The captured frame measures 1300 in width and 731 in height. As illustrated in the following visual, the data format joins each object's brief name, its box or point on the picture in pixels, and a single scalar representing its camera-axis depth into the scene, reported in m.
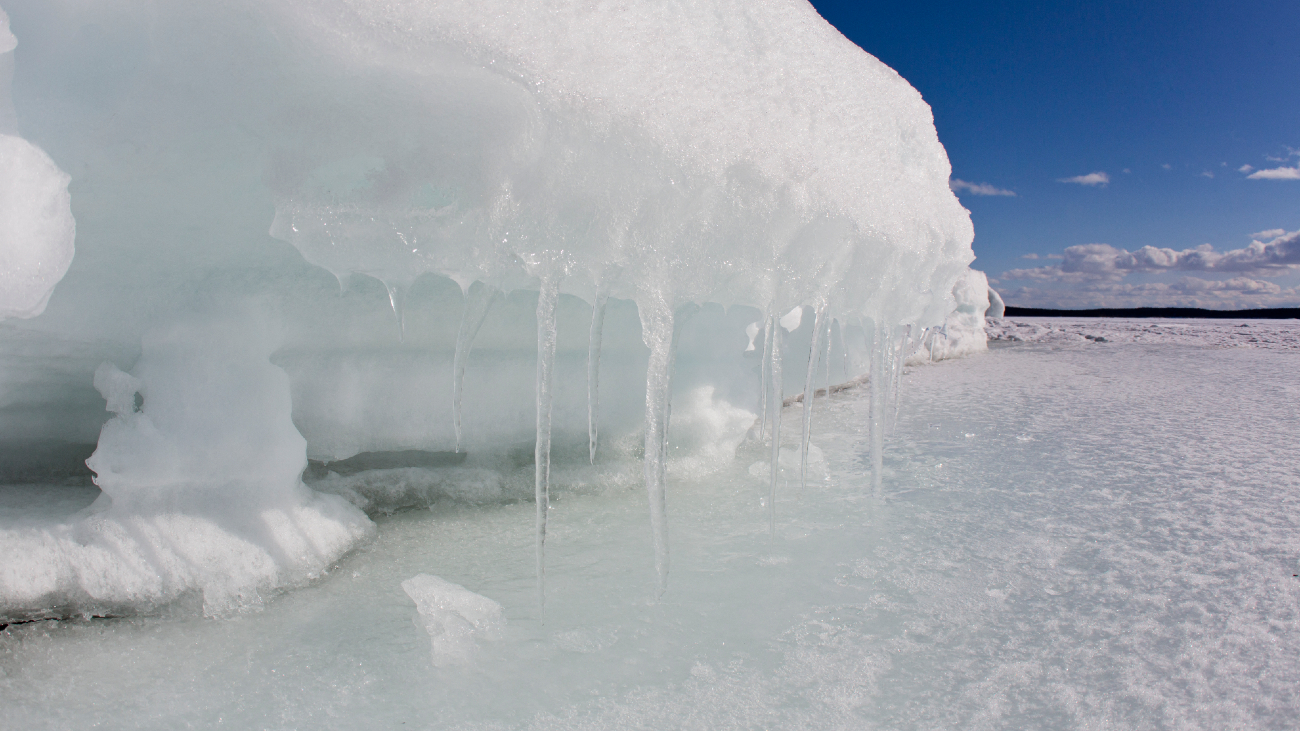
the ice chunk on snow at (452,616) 1.13
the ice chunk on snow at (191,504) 1.25
